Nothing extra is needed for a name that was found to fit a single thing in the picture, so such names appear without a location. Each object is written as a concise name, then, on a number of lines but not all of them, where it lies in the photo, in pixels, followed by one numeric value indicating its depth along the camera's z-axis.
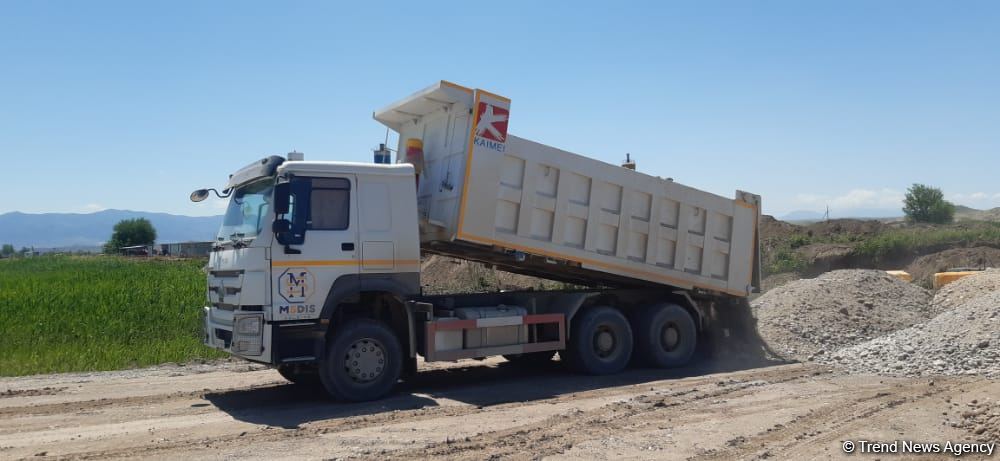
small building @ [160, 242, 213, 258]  67.75
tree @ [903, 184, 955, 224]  59.38
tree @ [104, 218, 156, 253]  105.81
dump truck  9.29
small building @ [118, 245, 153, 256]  76.62
